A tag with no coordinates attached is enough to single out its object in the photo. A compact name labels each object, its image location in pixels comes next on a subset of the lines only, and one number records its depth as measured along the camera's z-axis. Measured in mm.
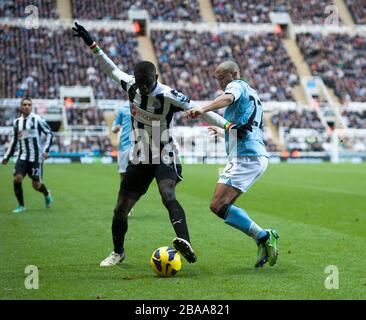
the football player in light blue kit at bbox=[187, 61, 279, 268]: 18344
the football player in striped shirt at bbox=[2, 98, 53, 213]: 32719
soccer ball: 16828
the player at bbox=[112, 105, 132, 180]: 32219
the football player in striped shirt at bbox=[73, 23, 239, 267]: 17341
